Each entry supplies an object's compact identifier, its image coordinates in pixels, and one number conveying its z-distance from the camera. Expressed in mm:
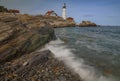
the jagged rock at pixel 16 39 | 6482
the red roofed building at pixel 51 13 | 56626
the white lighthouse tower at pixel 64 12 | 56922
